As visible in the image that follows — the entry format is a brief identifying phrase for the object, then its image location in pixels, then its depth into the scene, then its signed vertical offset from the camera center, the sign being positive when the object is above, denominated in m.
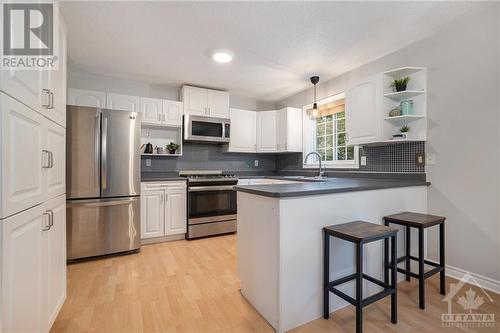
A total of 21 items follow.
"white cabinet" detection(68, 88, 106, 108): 3.03 +0.93
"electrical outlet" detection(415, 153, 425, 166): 2.38 +0.07
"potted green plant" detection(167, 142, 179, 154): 3.75 +0.30
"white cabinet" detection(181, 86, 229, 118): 3.68 +1.08
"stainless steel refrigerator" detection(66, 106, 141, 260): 2.52 -0.18
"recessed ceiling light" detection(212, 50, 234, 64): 2.65 +1.32
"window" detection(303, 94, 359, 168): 3.36 +0.51
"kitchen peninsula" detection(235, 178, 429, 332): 1.46 -0.56
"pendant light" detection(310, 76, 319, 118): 3.17 +1.26
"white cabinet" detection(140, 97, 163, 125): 3.41 +0.84
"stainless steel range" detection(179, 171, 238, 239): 3.34 -0.60
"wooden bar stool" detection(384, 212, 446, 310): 1.70 -0.63
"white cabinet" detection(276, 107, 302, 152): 3.98 +0.63
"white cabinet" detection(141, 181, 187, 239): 3.10 -0.60
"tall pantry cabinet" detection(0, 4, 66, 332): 0.94 -0.15
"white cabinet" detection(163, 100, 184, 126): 3.57 +0.85
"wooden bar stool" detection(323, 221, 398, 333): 1.38 -0.61
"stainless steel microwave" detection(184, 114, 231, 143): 3.60 +0.61
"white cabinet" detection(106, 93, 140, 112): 3.22 +0.92
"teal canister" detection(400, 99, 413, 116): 2.37 +0.61
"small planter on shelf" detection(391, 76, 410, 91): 2.38 +0.87
